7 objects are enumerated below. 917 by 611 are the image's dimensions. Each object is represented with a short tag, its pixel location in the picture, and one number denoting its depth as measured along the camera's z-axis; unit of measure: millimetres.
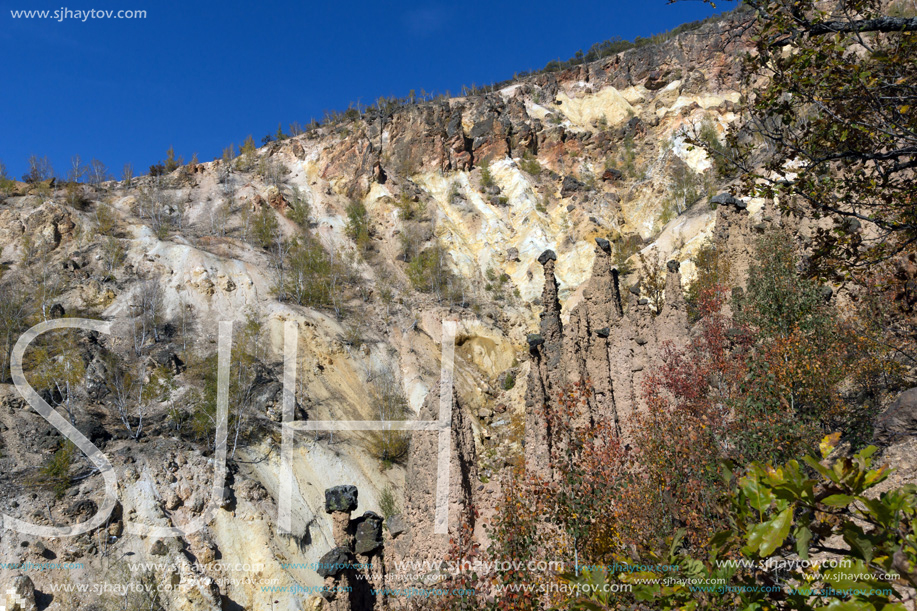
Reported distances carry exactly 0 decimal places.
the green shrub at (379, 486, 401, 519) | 24234
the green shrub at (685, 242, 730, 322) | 28766
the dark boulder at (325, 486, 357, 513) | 11562
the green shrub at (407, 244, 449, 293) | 44750
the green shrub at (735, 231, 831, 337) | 18812
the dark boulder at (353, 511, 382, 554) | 11773
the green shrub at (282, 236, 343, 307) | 38734
